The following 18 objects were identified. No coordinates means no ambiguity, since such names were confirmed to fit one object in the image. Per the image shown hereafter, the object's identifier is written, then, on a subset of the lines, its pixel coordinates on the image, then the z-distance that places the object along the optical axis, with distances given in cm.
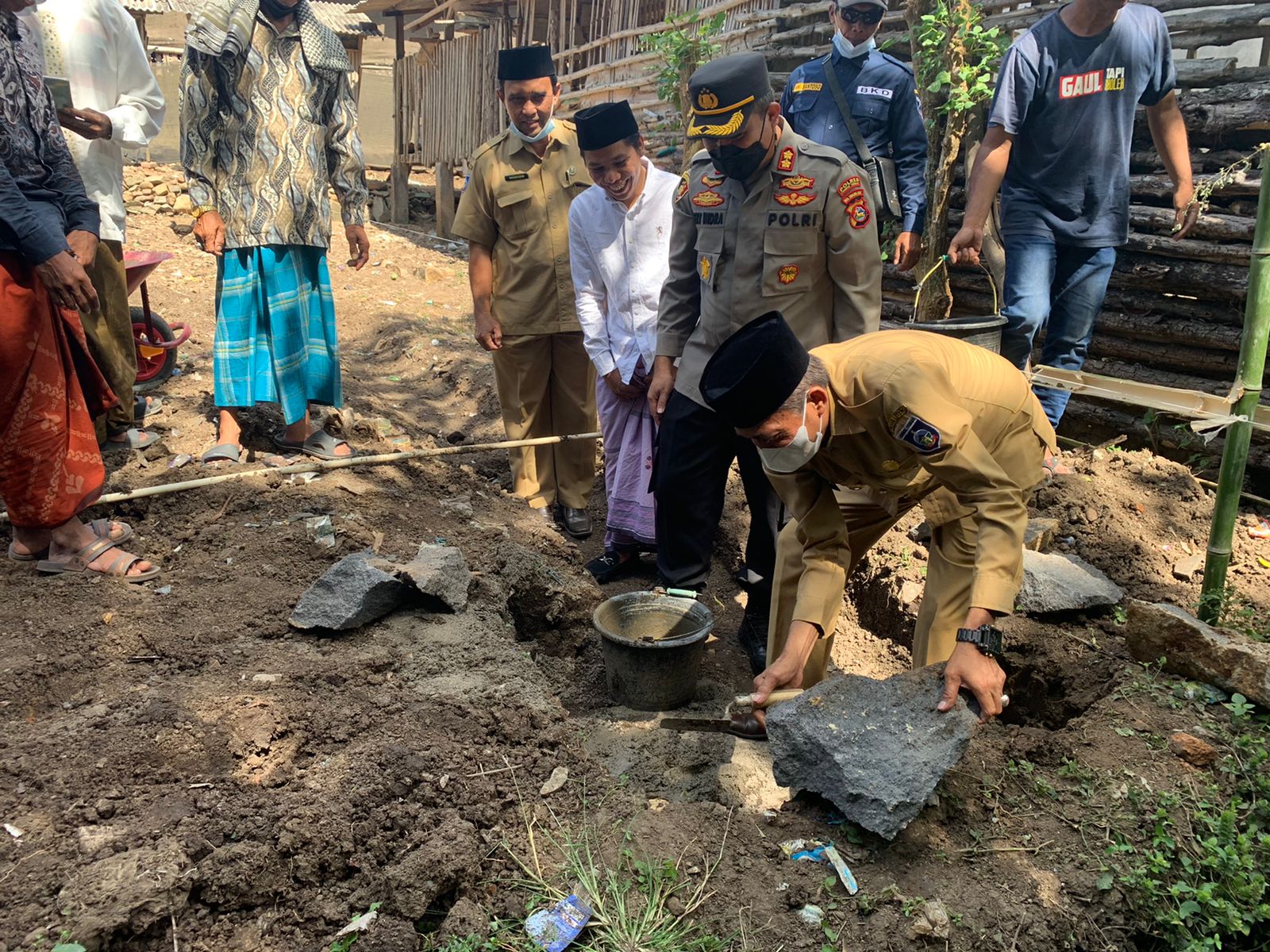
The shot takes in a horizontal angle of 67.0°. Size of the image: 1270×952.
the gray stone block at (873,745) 238
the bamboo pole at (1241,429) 308
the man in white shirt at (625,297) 432
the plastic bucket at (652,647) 343
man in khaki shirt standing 463
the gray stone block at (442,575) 352
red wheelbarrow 568
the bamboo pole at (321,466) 401
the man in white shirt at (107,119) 449
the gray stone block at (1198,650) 290
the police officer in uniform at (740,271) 337
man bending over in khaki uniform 246
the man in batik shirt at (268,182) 446
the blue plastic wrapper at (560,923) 216
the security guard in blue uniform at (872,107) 471
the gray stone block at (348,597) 337
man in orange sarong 326
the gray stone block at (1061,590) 367
